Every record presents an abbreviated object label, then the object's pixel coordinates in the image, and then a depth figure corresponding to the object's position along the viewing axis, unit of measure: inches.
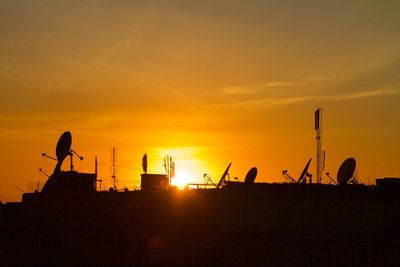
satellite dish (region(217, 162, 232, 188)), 2435.2
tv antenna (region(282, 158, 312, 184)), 2391.7
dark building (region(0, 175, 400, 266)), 1449.3
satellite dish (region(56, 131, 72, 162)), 2527.1
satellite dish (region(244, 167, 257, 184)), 2528.8
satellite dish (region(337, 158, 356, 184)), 2123.5
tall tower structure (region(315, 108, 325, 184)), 2568.9
